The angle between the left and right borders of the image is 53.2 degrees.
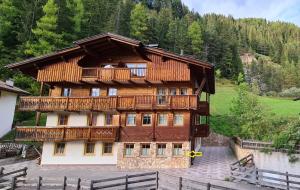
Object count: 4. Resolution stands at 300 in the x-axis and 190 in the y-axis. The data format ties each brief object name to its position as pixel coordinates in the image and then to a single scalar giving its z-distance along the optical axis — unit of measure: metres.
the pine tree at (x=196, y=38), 81.44
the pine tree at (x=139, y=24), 69.94
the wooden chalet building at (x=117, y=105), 25.11
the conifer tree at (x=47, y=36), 41.47
